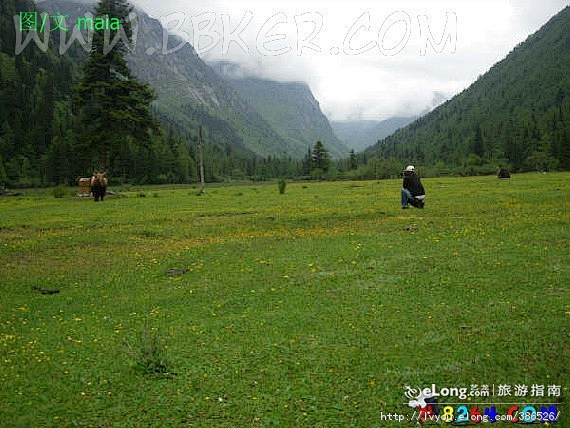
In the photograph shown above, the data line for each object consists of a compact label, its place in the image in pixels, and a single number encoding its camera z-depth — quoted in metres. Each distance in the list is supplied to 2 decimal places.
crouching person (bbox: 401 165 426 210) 25.40
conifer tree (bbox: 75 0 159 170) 46.44
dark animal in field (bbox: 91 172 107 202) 42.44
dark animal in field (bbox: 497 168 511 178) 63.09
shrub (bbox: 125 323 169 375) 7.47
